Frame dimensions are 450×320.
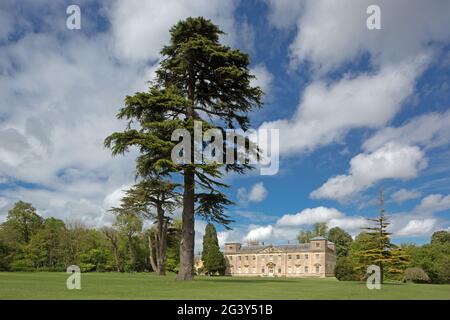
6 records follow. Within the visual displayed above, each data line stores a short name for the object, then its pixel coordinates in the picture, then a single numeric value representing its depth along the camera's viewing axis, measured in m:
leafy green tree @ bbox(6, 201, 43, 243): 62.59
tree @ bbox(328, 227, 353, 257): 92.31
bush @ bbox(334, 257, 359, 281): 40.53
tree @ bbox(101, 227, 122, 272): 56.06
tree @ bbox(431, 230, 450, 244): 87.25
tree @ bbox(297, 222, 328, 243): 97.94
